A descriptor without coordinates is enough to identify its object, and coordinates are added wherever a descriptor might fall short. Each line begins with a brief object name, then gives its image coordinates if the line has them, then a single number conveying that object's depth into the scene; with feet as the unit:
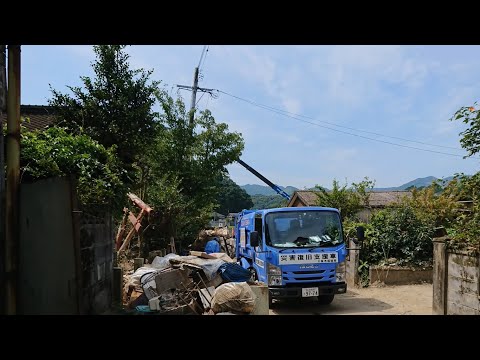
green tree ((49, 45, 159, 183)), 26.73
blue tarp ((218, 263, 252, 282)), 25.34
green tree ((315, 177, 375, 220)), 59.11
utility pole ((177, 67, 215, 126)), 71.82
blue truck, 26.99
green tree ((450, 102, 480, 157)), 17.90
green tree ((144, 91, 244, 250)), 49.34
